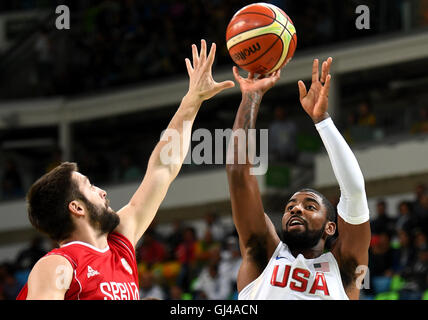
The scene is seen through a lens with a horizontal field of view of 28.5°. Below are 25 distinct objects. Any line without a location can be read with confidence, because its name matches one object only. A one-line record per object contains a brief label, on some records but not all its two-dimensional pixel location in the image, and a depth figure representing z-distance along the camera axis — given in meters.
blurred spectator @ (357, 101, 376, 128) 13.11
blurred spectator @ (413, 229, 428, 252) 9.70
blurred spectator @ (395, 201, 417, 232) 10.32
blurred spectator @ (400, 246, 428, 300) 9.03
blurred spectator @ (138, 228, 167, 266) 12.68
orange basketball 4.73
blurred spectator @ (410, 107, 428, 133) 12.67
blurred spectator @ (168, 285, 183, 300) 10.82
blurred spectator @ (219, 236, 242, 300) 10.59
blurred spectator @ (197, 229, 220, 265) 12.25
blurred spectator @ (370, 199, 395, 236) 10.48
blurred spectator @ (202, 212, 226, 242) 12.68
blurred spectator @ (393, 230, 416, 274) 9.77
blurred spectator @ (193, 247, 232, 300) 10.61
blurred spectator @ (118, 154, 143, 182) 15.40
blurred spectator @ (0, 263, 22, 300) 12.41
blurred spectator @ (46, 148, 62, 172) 15.60
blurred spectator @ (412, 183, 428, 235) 10.23
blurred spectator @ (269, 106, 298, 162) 13.50
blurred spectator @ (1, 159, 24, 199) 16.17
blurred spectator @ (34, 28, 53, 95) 16.64
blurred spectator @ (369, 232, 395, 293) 9.83
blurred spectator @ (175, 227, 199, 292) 11.78
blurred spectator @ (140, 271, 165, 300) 10.89
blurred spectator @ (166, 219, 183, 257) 12.74
